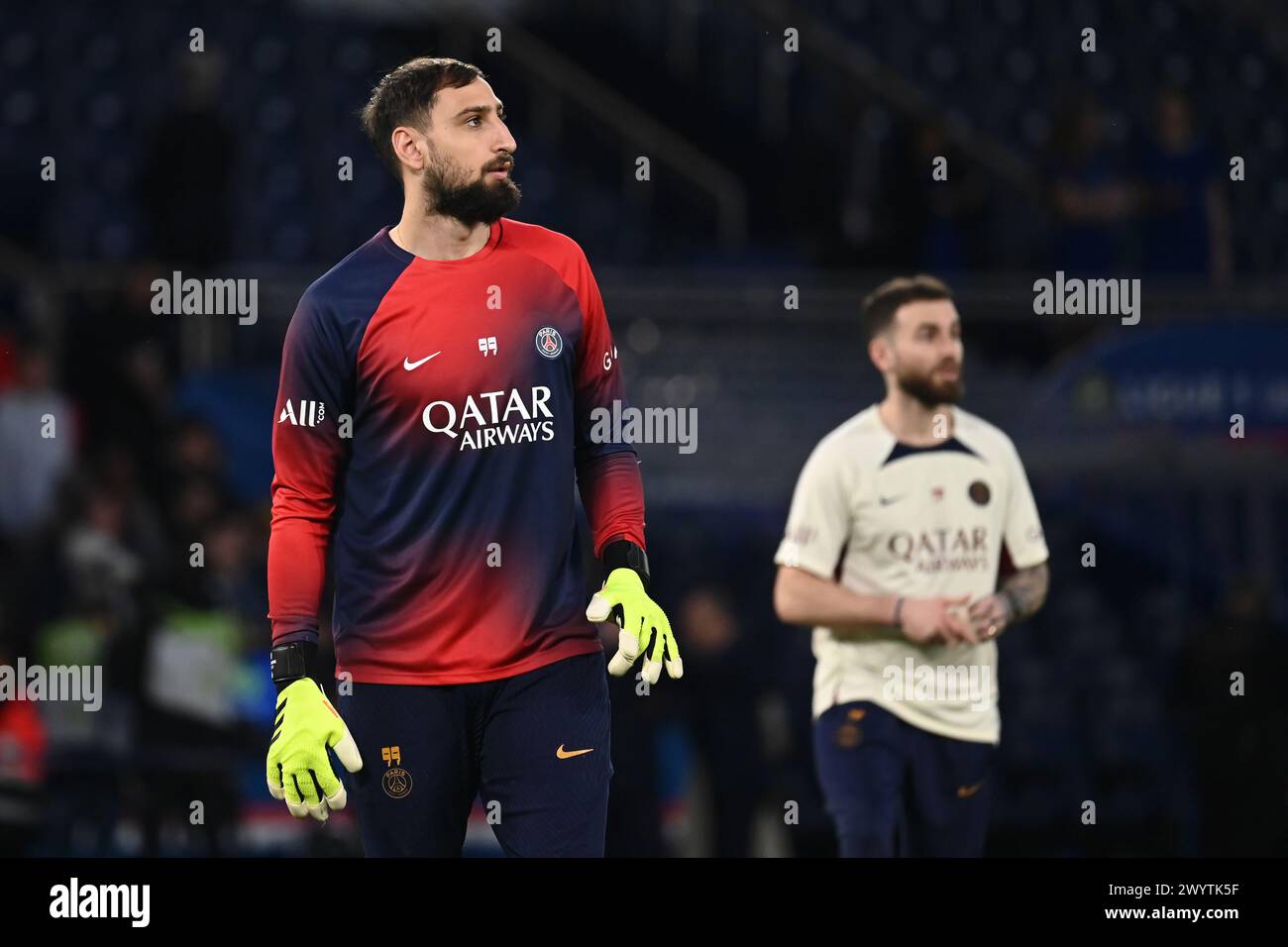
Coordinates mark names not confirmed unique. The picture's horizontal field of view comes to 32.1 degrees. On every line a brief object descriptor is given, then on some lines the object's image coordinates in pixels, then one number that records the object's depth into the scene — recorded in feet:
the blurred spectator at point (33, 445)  38.27
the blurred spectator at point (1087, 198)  39.75
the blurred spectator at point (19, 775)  32.17
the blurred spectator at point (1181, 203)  39.06
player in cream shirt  22.84
